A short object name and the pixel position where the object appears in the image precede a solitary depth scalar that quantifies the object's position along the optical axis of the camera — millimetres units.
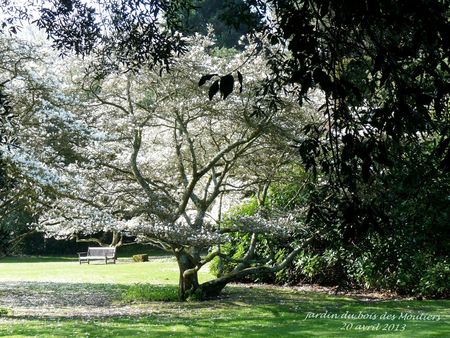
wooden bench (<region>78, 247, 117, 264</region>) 25783
